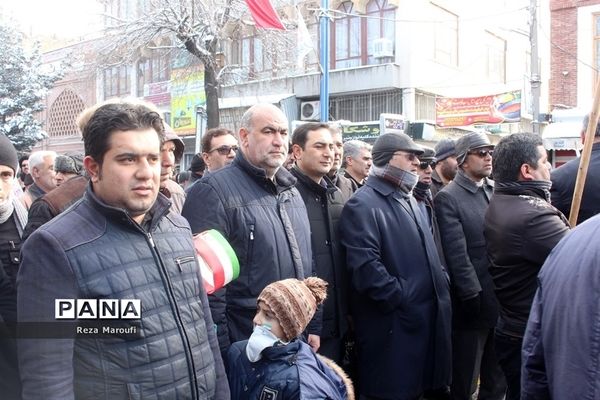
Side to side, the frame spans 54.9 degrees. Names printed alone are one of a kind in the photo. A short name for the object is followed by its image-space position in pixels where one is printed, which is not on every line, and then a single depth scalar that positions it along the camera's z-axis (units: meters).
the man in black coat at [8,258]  2.32
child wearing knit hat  2.55
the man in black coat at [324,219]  3.90
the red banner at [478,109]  17.86
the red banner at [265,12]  11.49
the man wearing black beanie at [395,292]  3.73
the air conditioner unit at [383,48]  19.58
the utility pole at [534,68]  13.97
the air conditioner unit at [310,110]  21.19
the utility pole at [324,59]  12.68
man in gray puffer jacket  1.80
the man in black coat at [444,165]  5.98
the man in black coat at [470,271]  4.29
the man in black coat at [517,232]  3.22
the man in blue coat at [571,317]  1.60
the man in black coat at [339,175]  5.09
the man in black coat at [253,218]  3.04
